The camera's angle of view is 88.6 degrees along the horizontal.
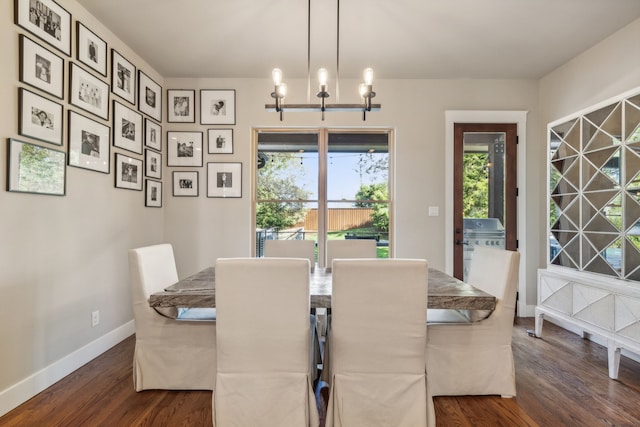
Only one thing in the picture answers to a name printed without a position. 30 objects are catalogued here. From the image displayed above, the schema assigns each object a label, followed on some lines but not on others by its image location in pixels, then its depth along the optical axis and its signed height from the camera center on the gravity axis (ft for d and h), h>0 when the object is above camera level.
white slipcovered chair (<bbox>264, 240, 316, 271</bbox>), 9.37 -0.97
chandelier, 6.59 +2.42
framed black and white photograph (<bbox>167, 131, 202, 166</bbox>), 11.96 +2.38
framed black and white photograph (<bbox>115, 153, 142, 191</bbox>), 9.40 +1.23
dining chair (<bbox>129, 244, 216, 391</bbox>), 6.54 -2.70
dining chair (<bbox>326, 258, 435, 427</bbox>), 4.99 -2.06
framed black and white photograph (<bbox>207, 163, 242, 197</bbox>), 12.01 +1.25
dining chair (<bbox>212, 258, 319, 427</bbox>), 4.97 -2.05
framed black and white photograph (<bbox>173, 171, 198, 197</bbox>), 11.98 +1.11
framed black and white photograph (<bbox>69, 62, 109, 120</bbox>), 7.59 +2.98
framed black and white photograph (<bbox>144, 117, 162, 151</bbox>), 10.83 +2.70
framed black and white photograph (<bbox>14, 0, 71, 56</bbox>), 6.35 +3.97
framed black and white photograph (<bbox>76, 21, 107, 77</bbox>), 7.79 +4.10
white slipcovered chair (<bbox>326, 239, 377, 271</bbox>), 9.11 -0.95
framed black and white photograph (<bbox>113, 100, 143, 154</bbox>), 9.23 +2.53
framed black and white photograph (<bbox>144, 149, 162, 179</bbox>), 10.87 +1.69
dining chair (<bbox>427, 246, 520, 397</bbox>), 6.45 -2.78
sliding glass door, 12.43 +1.05
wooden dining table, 5.71 -1.46
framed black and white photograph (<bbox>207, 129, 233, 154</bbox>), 12.00 +2.66
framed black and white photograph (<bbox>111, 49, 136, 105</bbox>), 9.13 +3.96
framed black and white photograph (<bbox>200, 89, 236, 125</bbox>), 11.97 +3.90
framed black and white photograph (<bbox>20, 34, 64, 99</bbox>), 6.35 +2.97
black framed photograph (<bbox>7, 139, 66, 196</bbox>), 6.15 +0.88
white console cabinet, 7.00 -2.15
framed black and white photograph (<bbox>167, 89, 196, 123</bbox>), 11.96 +3.93
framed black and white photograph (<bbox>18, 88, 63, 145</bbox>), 6.33 +1.95
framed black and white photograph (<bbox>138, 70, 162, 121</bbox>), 10.52 +3.93
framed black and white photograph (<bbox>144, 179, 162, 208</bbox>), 10.91 +0.65
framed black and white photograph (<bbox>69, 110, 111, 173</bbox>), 7.61 +1.73
